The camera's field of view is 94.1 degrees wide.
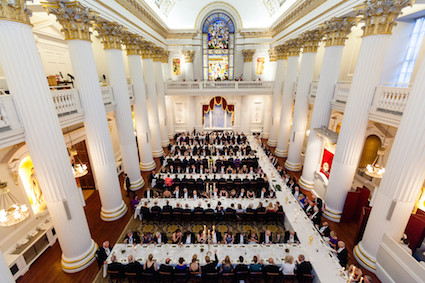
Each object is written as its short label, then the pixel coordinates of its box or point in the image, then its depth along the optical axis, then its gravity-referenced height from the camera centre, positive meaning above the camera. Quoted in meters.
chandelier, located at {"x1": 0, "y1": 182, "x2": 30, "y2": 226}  5.67 -3.77
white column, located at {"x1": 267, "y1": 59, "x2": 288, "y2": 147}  15.89 -1.72
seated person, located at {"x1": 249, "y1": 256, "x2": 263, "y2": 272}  5.88 -5.27
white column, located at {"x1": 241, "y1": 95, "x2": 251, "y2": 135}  19.89 -3.32
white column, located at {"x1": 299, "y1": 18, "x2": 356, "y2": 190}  8.45 -0.29
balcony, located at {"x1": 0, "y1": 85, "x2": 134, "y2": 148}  4.66 -0.92
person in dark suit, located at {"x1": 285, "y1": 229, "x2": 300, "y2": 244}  6.84 -5.30
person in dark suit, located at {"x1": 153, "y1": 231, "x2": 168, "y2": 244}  7.12 -5.47
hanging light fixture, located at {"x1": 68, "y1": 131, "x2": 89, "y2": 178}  7.86 -3.45
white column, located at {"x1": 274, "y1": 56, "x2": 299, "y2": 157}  13.88 -1.78
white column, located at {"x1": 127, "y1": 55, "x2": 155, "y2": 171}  11.58 -1.95
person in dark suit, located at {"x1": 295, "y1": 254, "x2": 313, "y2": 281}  5.72 -5.21
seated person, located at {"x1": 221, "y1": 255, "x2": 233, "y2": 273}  5.82 -5.27
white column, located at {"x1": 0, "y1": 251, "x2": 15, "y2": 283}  4.40 -4.19
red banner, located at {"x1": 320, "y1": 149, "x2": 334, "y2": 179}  11.13 -4.48
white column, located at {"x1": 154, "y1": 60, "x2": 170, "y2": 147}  15.89 -1.32
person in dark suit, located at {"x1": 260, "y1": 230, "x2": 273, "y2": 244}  7.16 -5.55
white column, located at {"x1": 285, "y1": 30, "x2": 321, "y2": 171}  10.82 -1.17
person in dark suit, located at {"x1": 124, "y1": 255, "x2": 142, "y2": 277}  5.86 -5.34
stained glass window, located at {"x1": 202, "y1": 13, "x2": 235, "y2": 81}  19.70 +3.30
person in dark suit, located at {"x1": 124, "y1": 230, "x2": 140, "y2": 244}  7.02 -5.45
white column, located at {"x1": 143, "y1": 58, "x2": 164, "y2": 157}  13.51 -1.93
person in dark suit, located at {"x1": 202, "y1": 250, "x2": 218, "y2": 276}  5.84 -5.31
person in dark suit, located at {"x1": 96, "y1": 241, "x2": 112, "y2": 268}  6.40 -5.45
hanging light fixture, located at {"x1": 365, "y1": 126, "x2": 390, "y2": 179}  7.76 -3.37
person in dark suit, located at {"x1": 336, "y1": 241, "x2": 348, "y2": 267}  6.00 -5.12
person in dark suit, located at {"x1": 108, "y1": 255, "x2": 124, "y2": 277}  5.93 -5.37
